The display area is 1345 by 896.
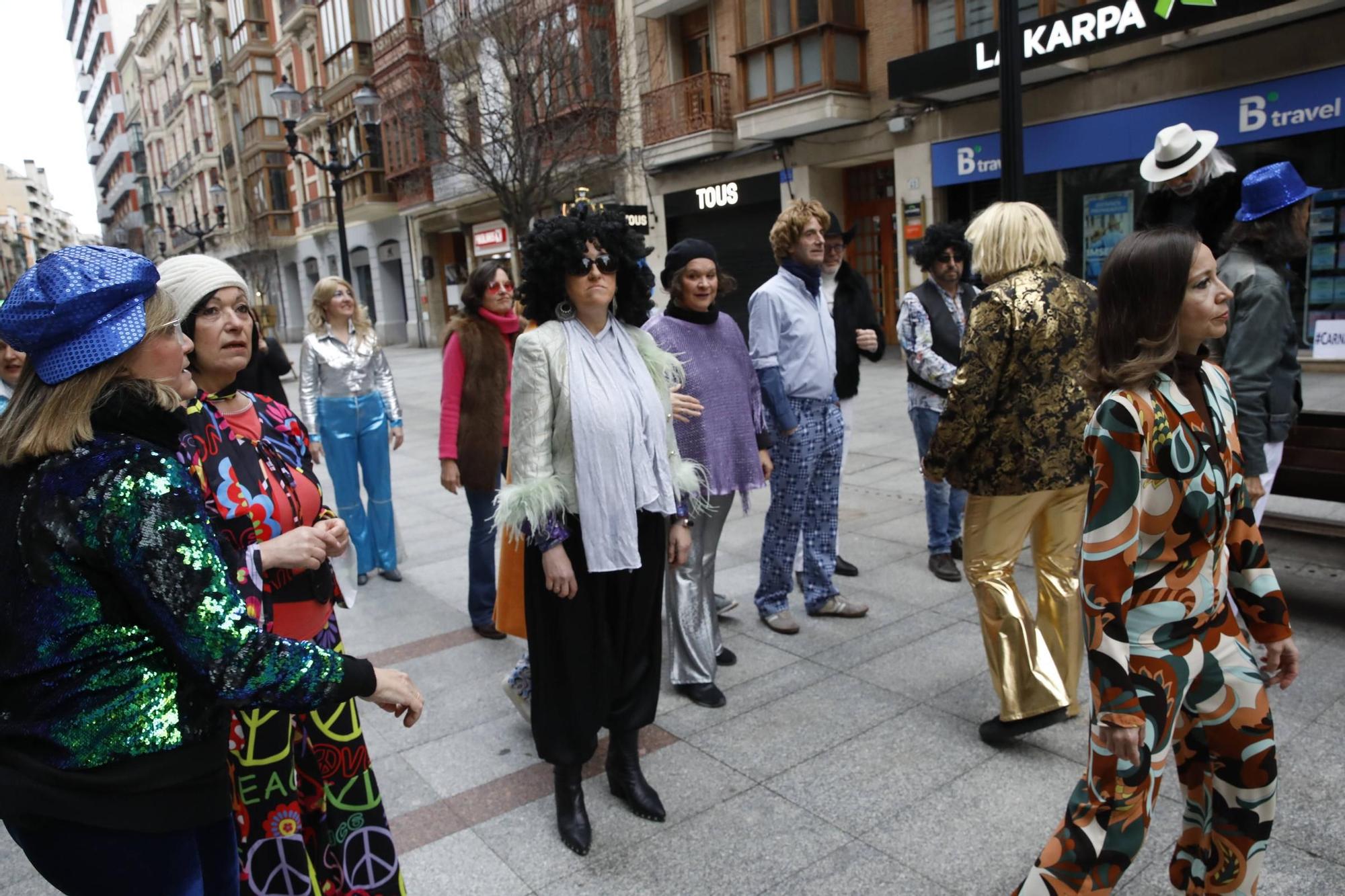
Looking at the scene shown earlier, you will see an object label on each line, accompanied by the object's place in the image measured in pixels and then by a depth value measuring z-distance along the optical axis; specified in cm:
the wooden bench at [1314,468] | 456
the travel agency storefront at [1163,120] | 1139
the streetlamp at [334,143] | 1744
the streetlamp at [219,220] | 3228
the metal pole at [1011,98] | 565
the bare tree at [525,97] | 1352
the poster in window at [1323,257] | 1219
